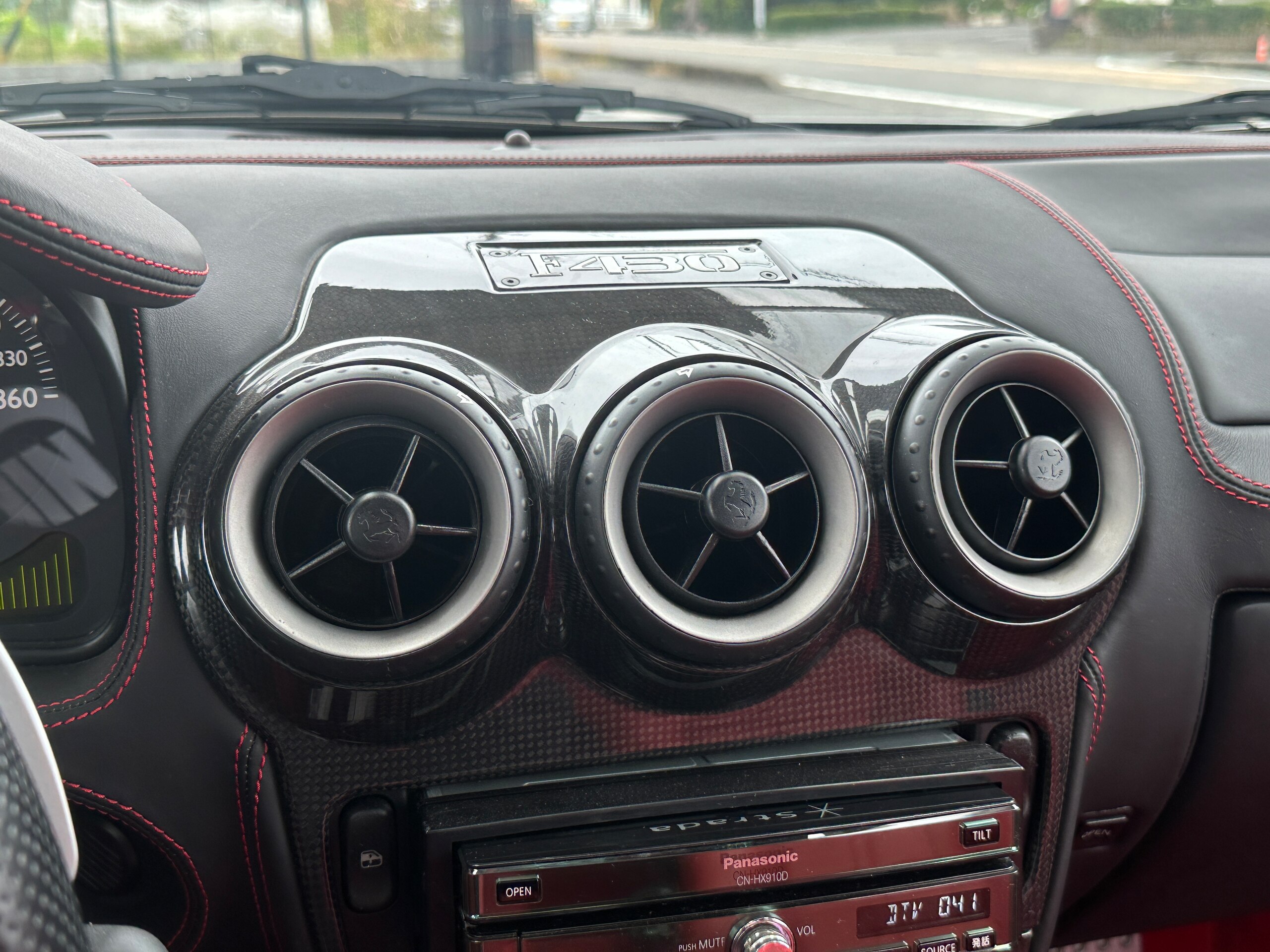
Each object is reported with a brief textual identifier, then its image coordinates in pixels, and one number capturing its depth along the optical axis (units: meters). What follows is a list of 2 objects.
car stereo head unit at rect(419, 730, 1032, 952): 0.28
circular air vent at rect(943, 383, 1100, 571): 0.31
